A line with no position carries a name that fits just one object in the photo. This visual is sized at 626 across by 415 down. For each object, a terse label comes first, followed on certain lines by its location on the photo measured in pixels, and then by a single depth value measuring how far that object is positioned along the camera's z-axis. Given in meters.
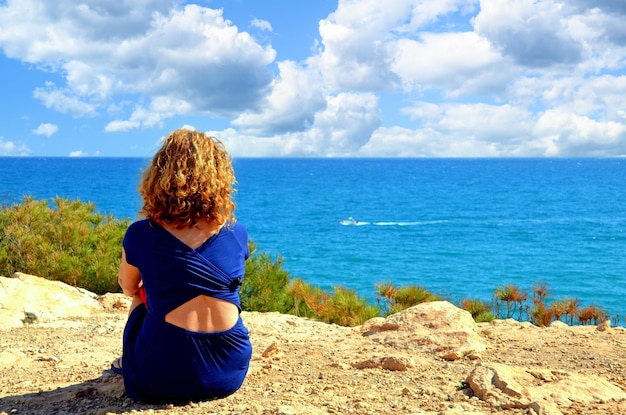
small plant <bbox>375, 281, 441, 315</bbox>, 9.24
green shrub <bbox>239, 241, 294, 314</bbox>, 8.55
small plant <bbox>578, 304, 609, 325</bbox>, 8.47
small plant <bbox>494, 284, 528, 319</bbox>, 9.12
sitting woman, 3.40
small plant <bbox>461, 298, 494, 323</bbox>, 9.17
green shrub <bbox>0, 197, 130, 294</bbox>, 8.82
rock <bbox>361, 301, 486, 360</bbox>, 5.15
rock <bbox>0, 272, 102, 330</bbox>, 6.87
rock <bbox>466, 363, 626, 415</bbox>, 3.52
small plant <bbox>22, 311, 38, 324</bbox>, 6.82
